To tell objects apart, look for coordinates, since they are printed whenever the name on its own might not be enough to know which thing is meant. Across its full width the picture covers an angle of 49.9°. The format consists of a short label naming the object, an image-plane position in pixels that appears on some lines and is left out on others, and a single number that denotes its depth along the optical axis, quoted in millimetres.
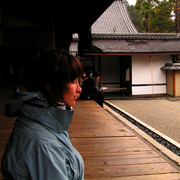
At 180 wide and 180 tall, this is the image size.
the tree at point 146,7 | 20194
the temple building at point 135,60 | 10266
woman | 664
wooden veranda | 1947
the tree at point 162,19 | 20075
